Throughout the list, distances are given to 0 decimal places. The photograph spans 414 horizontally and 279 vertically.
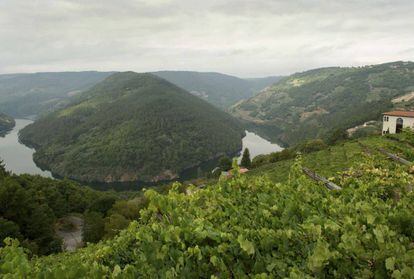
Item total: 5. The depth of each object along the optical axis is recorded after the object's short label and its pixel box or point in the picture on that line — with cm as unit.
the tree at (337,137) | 9452
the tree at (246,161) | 10008
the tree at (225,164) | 11016
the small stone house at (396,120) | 6681
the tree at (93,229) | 4744
